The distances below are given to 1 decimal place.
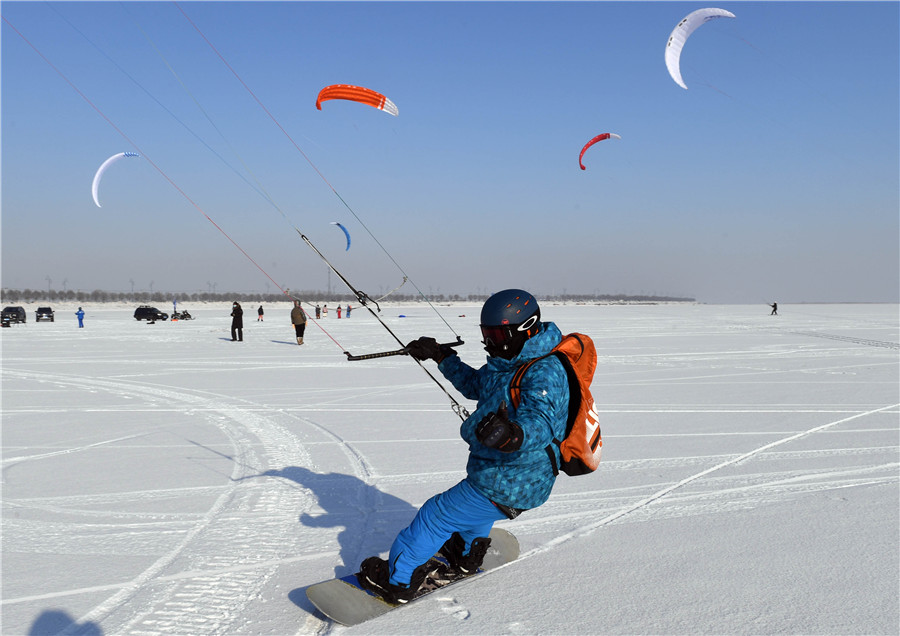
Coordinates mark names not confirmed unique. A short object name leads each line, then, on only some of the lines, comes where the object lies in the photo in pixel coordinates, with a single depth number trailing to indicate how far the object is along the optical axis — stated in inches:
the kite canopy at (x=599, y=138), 802.2
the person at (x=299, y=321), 770.2
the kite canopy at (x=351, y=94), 503.2
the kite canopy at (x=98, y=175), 458.9
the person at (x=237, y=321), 810.8
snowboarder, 103.0
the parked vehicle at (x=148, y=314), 1487.2
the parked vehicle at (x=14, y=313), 1316.4
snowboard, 116.8
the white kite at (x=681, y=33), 532.2
